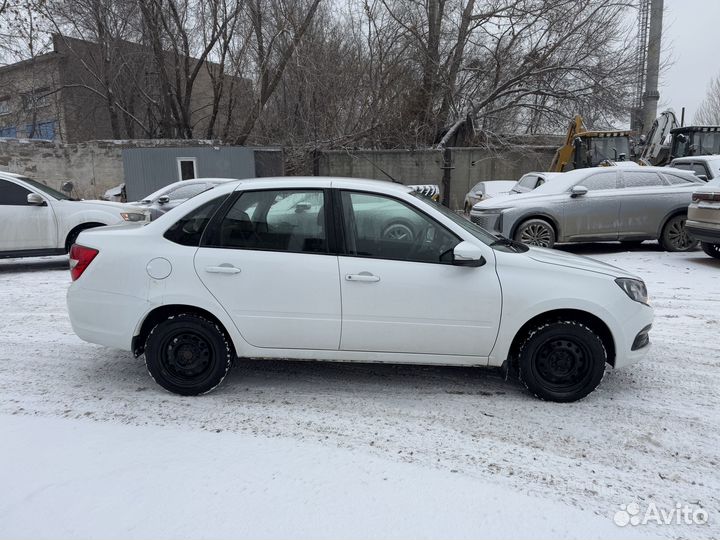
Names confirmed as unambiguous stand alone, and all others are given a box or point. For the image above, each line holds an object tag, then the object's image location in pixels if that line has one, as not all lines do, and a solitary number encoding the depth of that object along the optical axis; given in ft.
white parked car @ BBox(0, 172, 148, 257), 26.68
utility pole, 68.78
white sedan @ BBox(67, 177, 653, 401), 11.89
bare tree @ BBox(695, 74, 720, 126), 148.56
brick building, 77.15
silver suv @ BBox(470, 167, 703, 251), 30.19
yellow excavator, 50.75
